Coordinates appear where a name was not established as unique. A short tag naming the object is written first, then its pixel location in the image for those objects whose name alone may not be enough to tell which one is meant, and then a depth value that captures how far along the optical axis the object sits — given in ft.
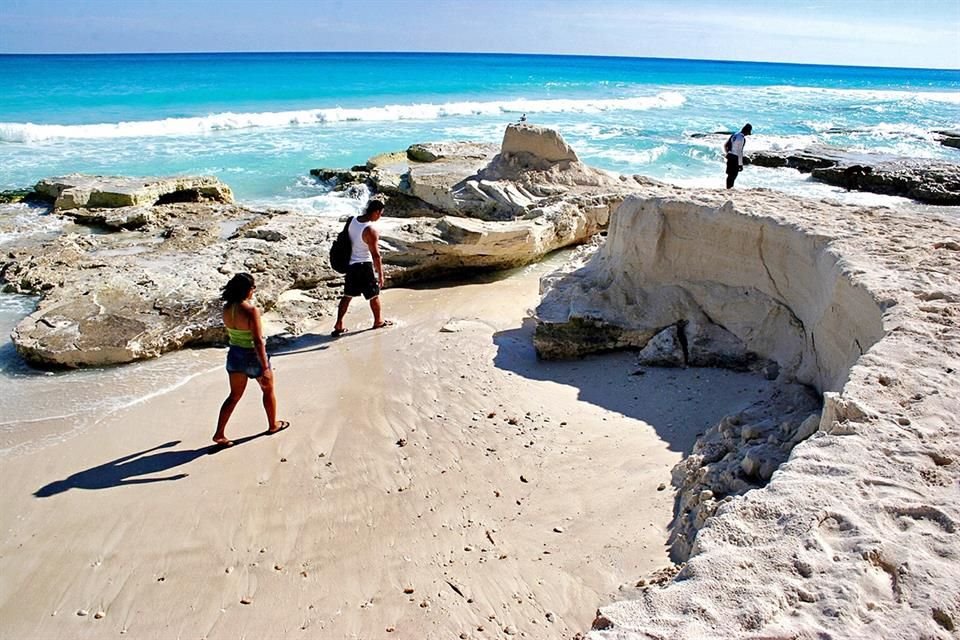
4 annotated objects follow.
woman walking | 14.48
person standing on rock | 37.14
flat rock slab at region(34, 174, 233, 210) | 33.45
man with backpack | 21.20
